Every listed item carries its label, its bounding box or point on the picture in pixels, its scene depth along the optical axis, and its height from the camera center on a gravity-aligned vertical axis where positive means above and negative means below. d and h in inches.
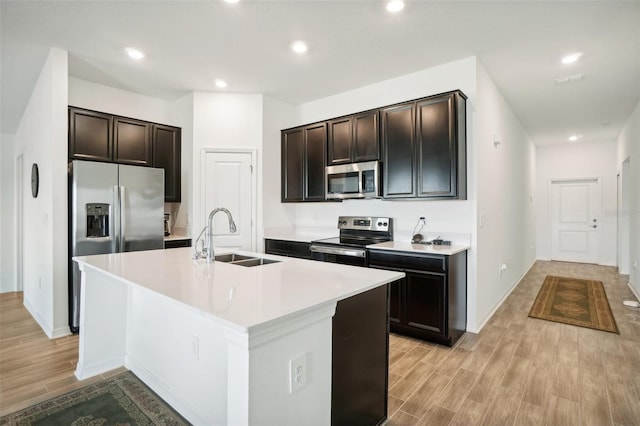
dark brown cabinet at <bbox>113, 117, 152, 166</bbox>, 151.9 +32.9
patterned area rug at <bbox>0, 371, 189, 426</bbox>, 76.7 -49.1
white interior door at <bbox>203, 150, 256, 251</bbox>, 169.6 +8.9
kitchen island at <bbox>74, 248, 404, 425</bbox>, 43.0 -22.4
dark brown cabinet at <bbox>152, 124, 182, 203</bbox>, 167.0 +28.2
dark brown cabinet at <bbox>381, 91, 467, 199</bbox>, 121.6 +24.1
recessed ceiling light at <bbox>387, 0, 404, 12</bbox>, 95.1 +60.2
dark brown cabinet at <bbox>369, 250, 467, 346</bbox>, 114.3 -31.1
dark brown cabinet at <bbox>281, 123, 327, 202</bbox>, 164.7 +24.8
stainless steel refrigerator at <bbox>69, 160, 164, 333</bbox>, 128.1 -0.4
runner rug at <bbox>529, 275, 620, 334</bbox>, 142.8 -48.6
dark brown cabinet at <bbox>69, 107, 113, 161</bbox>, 136.5 +32.6
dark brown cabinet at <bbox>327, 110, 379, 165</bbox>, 142.9 +32.6
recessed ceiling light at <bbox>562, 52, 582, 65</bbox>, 127.7 +60.2
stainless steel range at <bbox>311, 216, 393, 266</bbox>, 135.9 -14.2
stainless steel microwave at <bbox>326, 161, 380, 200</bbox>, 141.0 +13.2
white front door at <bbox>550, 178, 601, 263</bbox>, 280.7 -9.5
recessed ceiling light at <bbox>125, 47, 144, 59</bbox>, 125.1 +61.5
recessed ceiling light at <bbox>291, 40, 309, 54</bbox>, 120.2 +61.2
